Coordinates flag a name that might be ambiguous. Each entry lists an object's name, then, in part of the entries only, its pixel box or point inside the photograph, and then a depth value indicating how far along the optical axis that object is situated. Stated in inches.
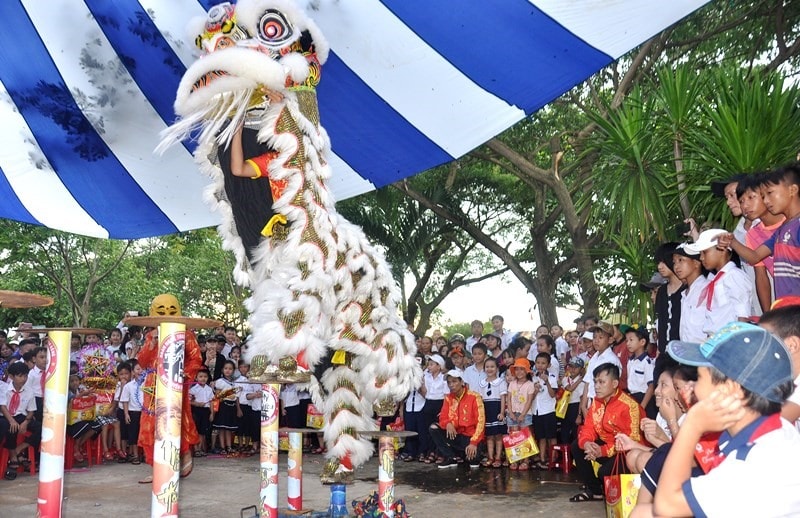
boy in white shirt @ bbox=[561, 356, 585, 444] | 291.1
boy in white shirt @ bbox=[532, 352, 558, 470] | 299.3
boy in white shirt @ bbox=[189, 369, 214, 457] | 347.6
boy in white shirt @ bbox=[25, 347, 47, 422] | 306.0
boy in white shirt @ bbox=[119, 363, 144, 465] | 327.9
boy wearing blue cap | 74.8
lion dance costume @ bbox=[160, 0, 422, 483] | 132.0
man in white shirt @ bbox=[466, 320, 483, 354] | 405.4
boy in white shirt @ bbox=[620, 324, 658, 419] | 249.6
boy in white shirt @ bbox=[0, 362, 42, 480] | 287.3
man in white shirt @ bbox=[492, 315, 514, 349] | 410.0
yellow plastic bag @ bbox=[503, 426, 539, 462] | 276.8
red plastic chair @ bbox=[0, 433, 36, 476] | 279.3
